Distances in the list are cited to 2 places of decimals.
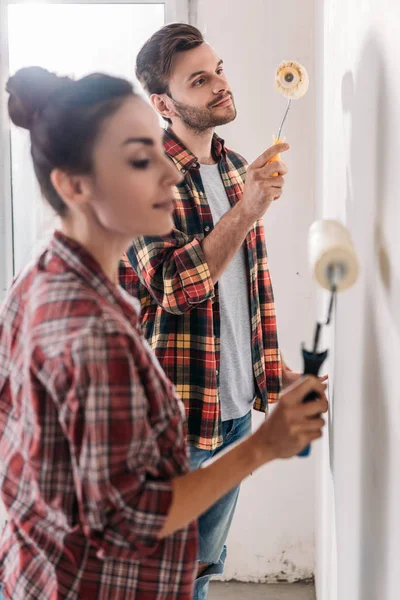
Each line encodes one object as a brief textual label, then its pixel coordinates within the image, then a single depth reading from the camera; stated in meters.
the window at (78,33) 2.56
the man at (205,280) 1.58
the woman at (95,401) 0.79
